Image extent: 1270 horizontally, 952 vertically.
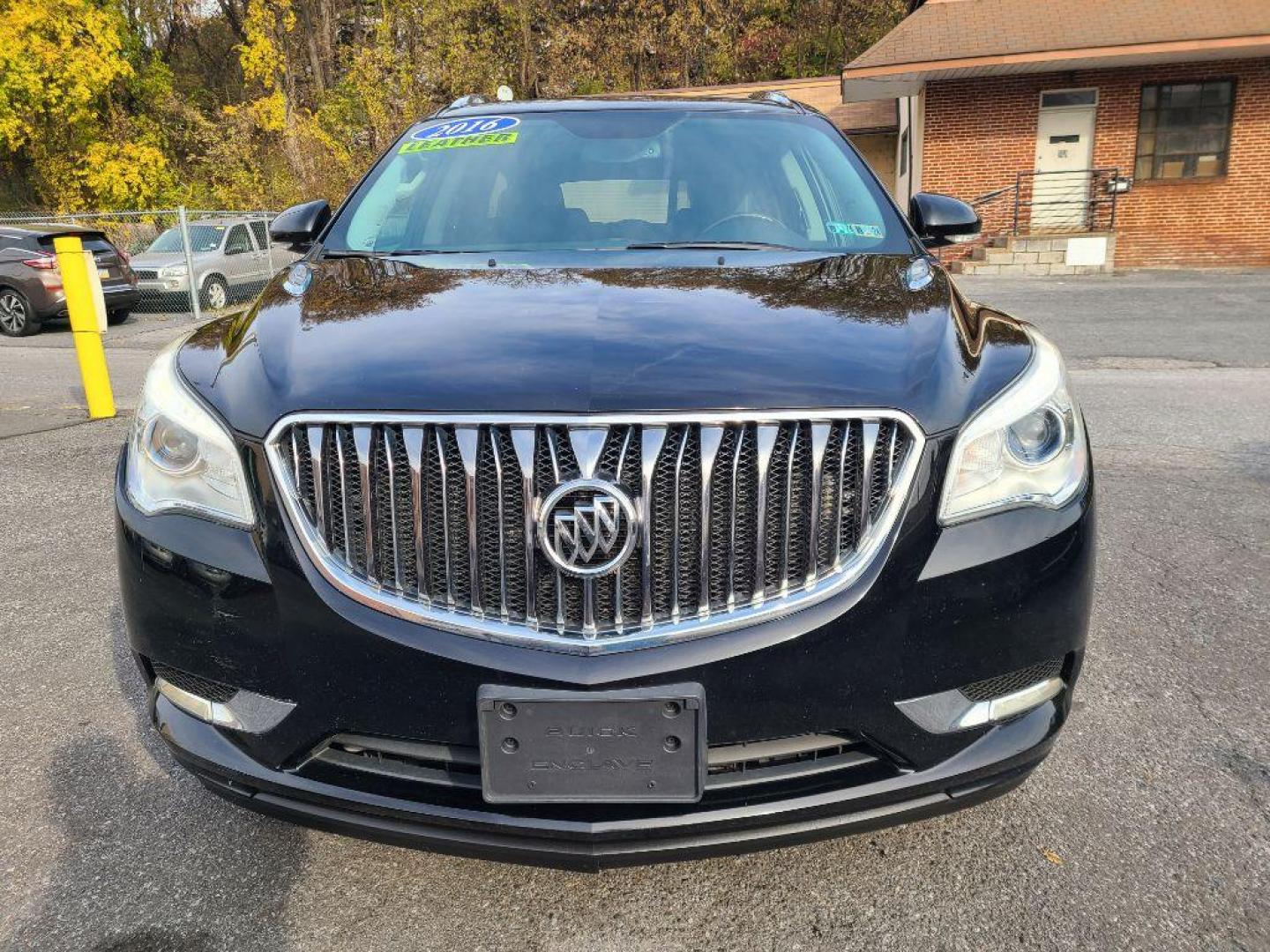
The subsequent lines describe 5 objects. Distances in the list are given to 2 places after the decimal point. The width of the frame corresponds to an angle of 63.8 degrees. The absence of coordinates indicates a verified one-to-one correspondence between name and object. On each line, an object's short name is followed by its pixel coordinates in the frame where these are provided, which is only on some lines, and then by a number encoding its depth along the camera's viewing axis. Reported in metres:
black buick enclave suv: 1.74
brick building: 18.67
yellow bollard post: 7.27
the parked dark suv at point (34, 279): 13.95
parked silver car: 15.96
